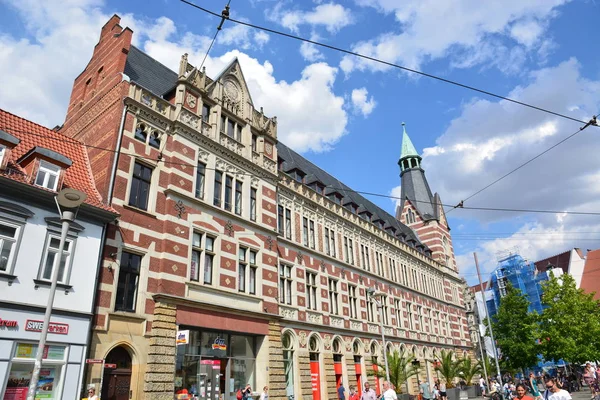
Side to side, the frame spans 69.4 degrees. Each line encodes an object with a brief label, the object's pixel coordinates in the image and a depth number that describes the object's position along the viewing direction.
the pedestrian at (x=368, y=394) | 17.75
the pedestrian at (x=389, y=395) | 15.68
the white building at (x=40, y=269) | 12.59
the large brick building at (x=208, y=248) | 16.14
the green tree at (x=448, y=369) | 33.00
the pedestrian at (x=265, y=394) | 18.93
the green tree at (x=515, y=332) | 37.96
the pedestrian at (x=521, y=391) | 7.72
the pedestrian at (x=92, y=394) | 11.97
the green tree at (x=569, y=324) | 33.19
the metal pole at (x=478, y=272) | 31.77
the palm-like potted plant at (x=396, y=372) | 26.08
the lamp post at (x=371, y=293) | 23.64
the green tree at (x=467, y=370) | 34.38
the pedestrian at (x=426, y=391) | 24.25
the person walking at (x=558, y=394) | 8.86
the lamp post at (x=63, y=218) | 9.23
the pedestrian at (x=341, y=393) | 24.73
